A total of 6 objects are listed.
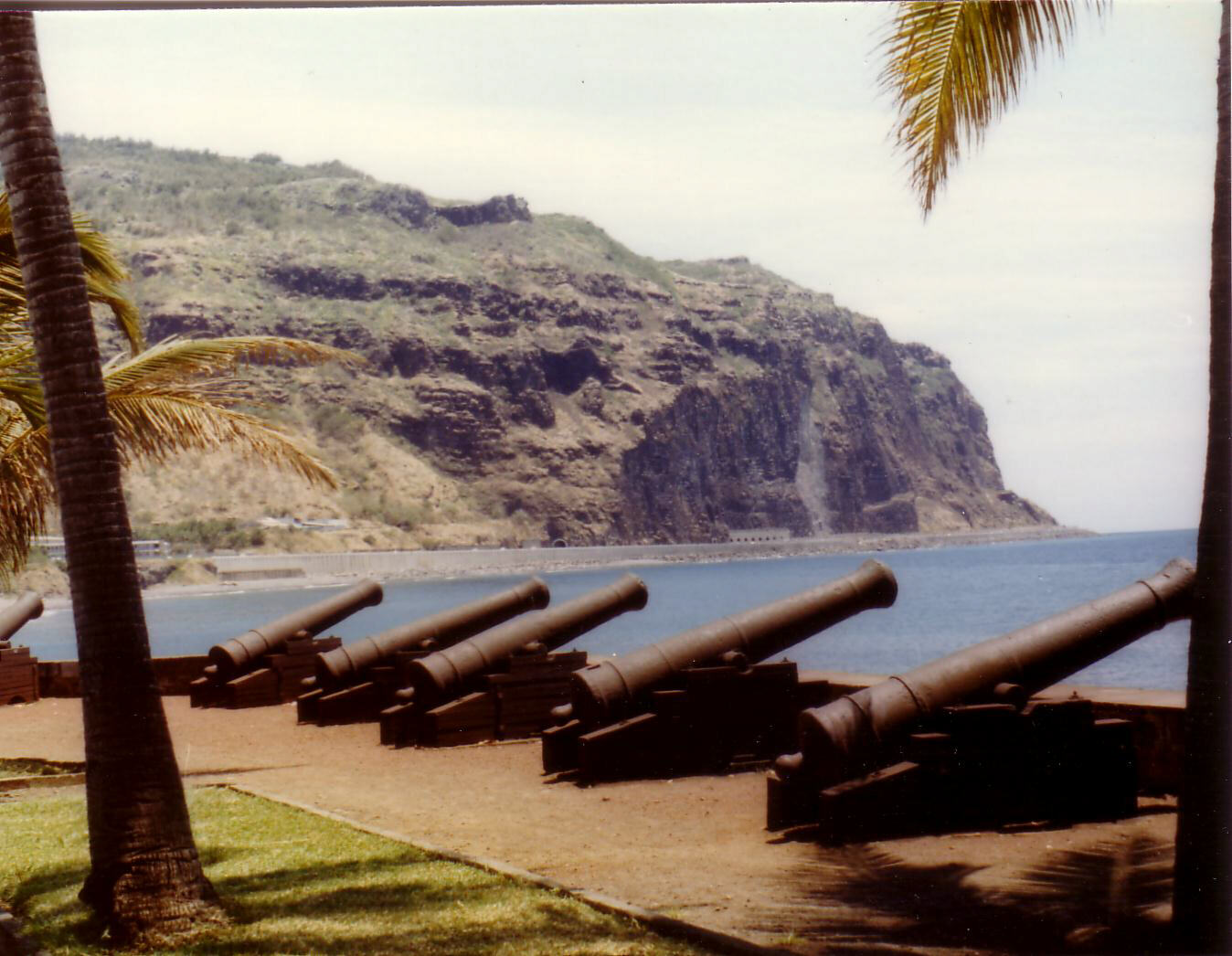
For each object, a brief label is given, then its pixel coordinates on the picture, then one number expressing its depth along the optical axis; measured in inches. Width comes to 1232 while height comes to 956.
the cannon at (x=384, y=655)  558.9
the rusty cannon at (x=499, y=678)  490.9
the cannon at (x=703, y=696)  399.2
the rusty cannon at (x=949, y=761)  307.6
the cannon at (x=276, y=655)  639.8
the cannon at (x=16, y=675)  687.7
